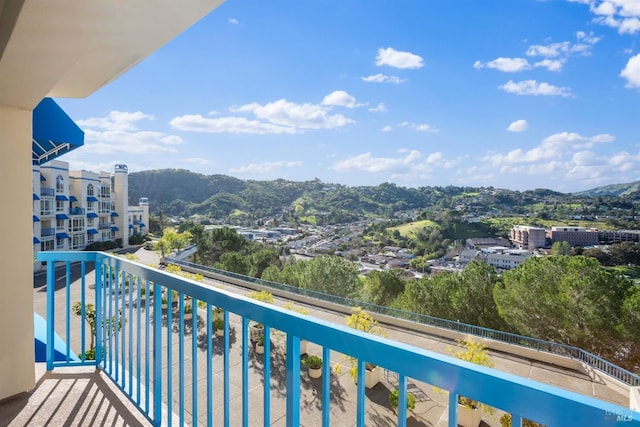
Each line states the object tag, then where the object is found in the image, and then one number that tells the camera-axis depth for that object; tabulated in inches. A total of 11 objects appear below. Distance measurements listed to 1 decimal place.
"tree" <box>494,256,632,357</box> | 516.7
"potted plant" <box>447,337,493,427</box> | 228.2
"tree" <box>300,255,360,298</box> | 893.2
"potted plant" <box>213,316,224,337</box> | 382.7
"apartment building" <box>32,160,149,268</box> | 877.2
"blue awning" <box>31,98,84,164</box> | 97.2
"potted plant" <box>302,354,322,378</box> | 297.1
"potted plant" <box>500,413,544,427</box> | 170.1
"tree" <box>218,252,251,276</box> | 1152.2
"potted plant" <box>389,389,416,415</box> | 261.4
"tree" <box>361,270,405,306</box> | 863.1
